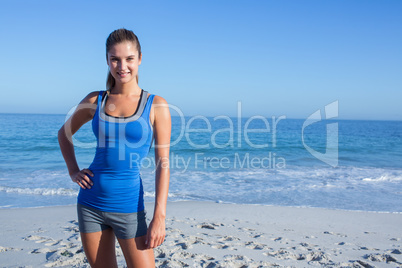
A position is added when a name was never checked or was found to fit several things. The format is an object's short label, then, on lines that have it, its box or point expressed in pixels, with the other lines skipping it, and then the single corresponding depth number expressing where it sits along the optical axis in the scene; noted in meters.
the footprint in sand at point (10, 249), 4.16
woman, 1.78
